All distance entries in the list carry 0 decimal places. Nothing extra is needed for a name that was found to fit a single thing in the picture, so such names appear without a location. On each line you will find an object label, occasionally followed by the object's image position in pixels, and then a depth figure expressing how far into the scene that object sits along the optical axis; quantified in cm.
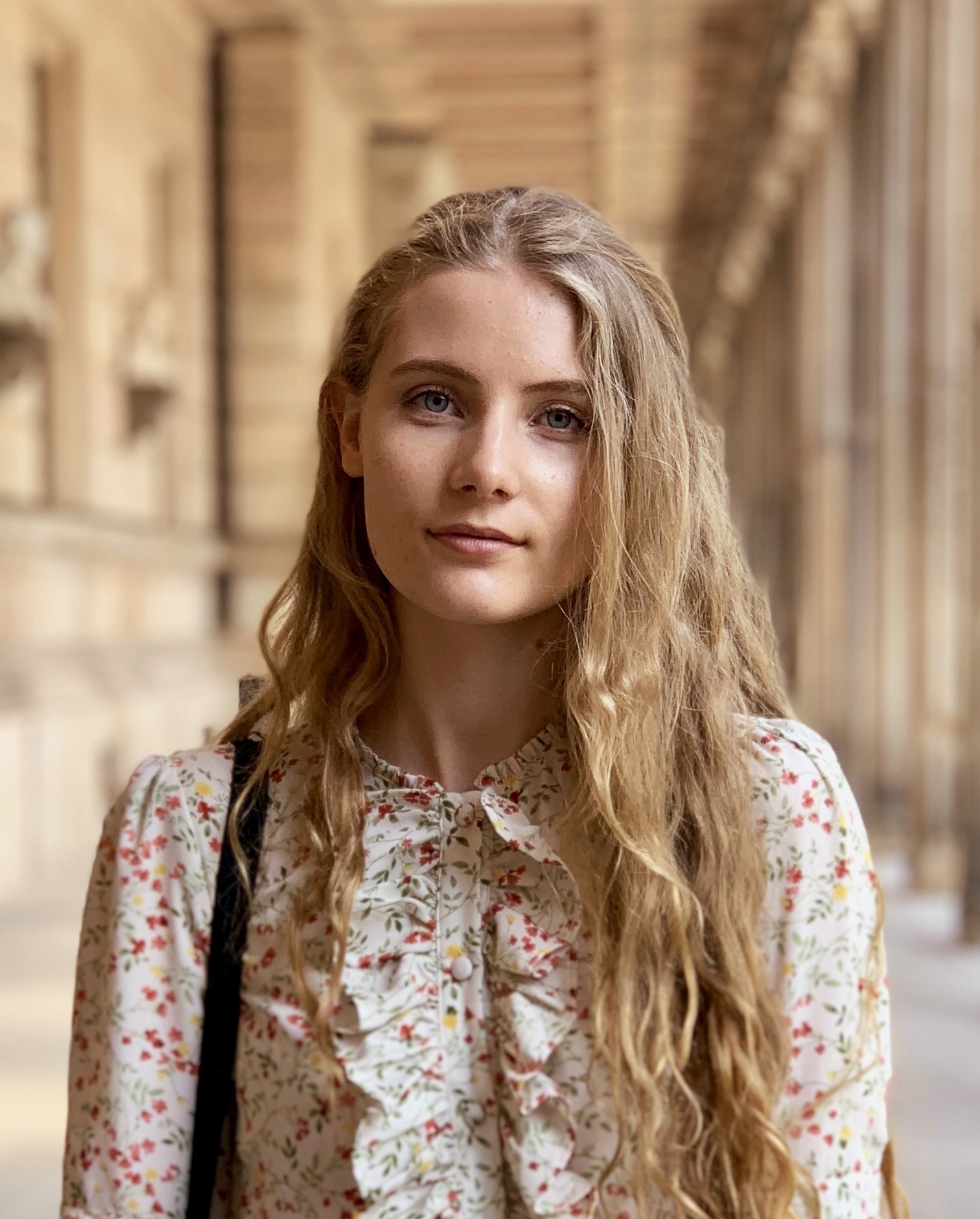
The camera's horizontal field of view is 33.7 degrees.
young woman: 168
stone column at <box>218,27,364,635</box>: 1438
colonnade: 1005
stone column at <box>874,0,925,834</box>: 1209
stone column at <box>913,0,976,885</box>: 997
